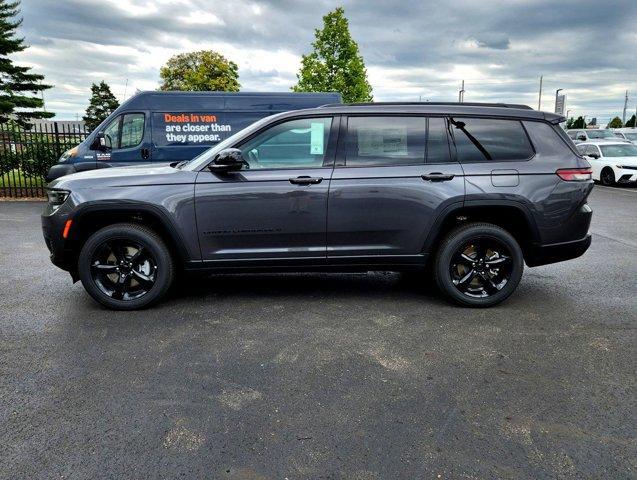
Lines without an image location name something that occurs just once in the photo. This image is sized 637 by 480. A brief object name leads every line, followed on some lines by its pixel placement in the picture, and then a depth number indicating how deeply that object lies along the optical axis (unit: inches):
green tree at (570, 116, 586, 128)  3302.9
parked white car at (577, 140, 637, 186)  662.5
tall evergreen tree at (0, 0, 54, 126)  1327.5
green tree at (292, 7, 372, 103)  993.5
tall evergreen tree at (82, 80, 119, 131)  2541.8
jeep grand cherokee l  173.0
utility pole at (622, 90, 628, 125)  3519.2
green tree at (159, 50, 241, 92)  1848.3
